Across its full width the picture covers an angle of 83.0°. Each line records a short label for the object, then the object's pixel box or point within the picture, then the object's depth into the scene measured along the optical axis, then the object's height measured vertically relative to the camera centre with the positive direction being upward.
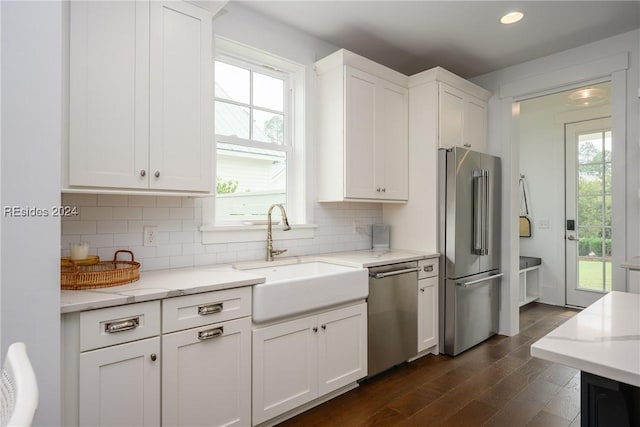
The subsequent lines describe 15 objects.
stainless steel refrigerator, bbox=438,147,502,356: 3.19 -0.28
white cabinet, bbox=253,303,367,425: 2.01 -0.89
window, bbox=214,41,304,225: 2.66 +0.59
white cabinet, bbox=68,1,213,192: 1.72 +0.62
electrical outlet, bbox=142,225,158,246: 2.20 -0.13
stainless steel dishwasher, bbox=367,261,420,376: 2.65 -0.77
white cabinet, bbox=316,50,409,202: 2.92 +0.73
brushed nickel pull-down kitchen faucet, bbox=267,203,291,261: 2.64 -0.20
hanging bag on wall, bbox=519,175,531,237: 5.07 -0.08
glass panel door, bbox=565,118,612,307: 4.41 +0.07
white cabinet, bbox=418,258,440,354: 3.07 -0.78
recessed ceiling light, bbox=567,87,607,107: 4.05 +1.38
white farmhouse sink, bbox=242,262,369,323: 1.98 -0.45
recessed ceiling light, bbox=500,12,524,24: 2.76 +1.54
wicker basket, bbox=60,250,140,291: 1.66 -0.30
